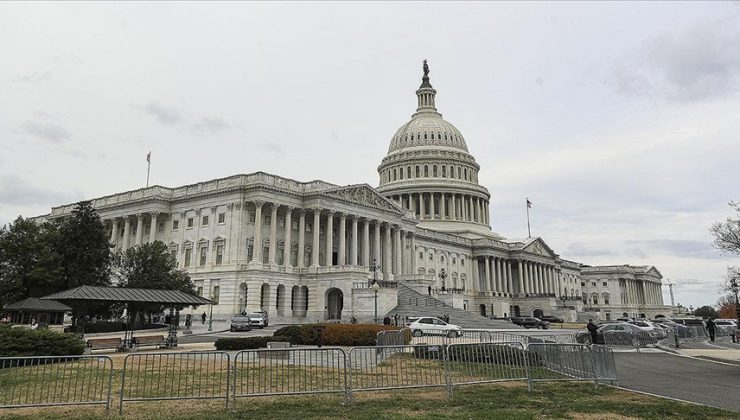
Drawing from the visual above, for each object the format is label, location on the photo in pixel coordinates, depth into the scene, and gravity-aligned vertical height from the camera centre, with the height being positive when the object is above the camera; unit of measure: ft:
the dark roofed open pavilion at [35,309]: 136.67 +3.85
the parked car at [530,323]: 224.90 -0.40
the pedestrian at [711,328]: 146.65 -1.86
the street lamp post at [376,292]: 188.50 +10.11
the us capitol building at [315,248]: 212.02 +34.14
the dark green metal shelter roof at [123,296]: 92.07 +4.89
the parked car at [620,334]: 115.27 -2.61
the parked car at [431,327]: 124.47 -1.03
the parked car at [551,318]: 304.85 +2.09
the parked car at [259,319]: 169.74 +1.41
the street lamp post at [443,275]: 301.22 +25.03
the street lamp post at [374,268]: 214.20 +21.44
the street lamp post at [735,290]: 146.10 +8.24
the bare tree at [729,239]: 97.96 +14.10
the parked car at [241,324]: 158.51 -0.03
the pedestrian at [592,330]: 106.22 -1.56
